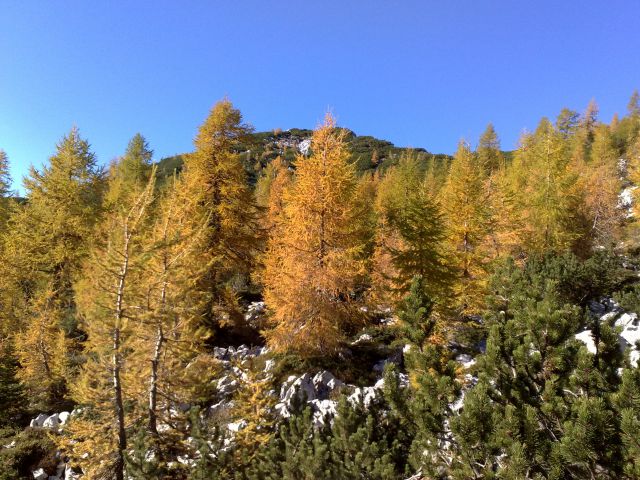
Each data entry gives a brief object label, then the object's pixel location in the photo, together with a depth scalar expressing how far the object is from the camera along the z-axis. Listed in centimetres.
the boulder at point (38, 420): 1221
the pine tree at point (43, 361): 1343
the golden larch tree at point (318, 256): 1200
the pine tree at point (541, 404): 379
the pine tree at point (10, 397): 1237
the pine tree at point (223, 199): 1608
